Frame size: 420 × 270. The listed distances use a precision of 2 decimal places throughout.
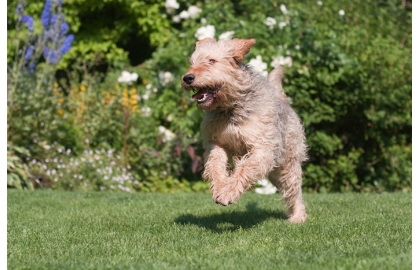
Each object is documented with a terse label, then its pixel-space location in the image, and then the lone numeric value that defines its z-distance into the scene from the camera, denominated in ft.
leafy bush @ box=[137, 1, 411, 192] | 28.73
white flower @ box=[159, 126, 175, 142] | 29.84
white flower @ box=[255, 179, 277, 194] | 28.45
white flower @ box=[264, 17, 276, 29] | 29.94
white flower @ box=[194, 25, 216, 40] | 29.01
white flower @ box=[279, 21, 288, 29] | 30.09
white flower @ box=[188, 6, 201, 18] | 32.63
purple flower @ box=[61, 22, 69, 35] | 30.35
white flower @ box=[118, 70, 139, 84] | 32.17
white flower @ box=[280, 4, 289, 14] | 30.81
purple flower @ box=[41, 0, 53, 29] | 30.42
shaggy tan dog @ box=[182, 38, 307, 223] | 14.61
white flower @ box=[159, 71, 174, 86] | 30.63
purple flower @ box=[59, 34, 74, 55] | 30.66
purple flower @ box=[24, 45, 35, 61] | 29.05
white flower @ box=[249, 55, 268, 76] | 27.61
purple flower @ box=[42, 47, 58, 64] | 29.63
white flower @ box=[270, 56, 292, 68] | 28.32
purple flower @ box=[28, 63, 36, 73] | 29.14
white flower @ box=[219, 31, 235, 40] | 27.90
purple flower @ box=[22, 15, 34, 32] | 29.49
